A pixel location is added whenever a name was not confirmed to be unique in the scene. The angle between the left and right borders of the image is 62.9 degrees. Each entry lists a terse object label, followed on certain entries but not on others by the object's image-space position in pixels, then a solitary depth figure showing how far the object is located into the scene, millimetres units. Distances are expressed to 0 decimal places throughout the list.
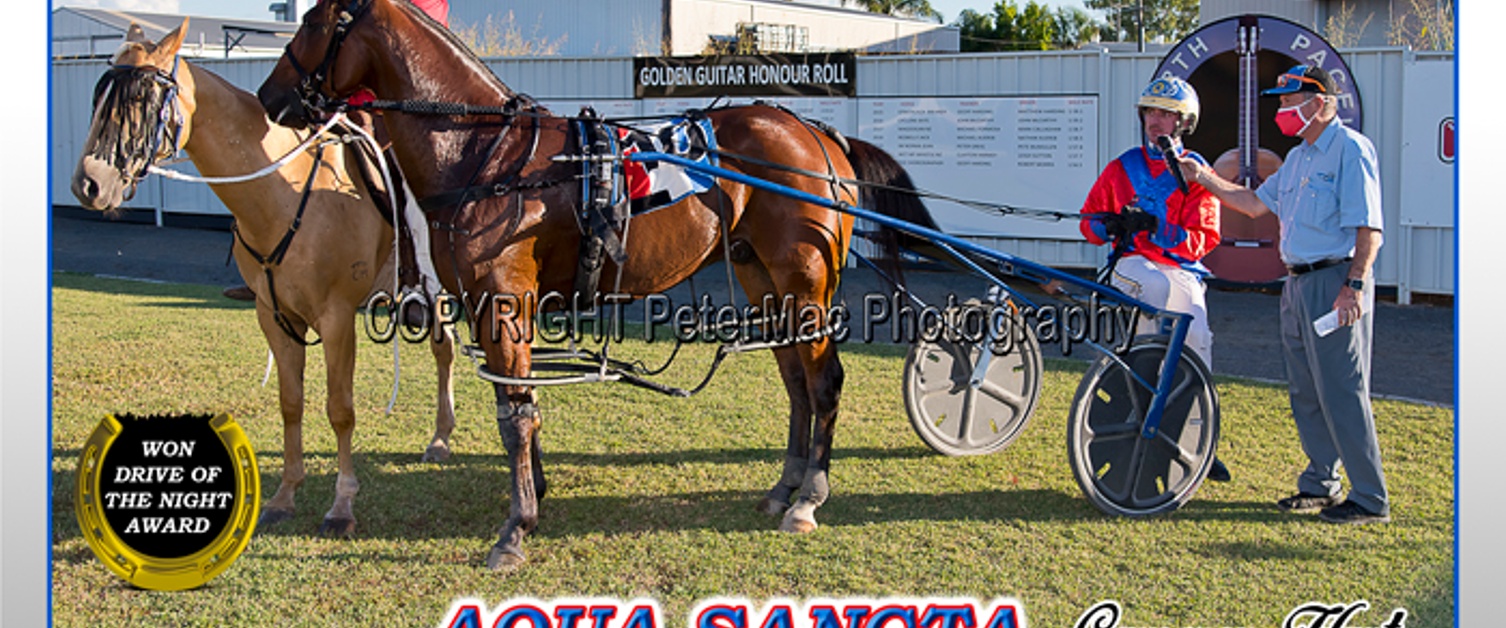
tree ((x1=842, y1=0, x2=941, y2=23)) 46766
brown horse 4730
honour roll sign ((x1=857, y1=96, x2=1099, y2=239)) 12195
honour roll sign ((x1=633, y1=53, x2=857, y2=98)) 13414
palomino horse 4488
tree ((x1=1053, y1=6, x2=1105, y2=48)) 39375
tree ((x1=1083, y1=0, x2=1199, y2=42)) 42447
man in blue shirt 4980
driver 5492
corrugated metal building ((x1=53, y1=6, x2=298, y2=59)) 23781
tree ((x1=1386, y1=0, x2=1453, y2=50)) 15129
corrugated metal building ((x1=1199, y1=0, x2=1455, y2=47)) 23344
